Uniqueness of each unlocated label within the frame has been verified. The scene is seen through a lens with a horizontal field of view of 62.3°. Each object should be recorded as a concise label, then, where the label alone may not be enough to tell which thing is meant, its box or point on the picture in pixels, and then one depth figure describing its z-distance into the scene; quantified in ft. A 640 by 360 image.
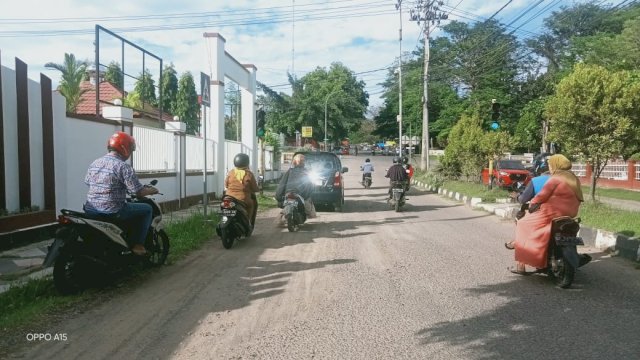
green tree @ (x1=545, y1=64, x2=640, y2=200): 37.14
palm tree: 71.36
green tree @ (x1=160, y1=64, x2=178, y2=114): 127.34
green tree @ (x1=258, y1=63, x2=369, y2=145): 196.34
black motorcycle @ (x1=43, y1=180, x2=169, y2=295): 17.62
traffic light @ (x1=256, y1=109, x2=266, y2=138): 60.13
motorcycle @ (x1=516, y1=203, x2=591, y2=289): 19.74
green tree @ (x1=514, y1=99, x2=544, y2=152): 160.68
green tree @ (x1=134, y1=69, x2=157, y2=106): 45.30
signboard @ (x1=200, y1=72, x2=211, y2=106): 36.24
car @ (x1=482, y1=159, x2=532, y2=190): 74.23
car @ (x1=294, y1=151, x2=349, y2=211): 46.44
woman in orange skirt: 20.44
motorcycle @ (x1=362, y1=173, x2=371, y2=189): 81.98
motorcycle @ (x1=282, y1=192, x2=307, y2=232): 34.23
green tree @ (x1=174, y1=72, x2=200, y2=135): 133.39
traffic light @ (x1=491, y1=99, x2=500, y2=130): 59.82
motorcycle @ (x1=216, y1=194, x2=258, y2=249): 28.12
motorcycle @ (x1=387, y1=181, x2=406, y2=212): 47.47
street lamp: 182.61
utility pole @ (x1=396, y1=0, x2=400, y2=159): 135.40
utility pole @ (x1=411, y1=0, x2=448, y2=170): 102.09
